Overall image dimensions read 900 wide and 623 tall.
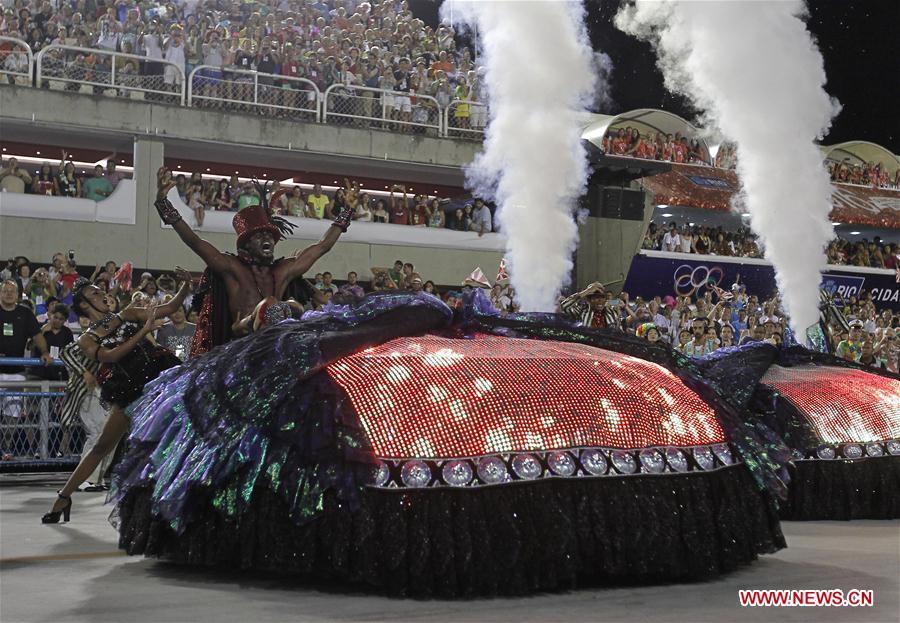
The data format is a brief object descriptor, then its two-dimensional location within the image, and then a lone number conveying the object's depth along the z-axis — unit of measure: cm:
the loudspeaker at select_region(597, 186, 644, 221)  2438
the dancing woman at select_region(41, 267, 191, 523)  712
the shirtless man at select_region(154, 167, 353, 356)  657
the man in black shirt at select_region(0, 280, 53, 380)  1140
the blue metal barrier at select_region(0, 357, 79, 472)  1108
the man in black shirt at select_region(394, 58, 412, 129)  2089
